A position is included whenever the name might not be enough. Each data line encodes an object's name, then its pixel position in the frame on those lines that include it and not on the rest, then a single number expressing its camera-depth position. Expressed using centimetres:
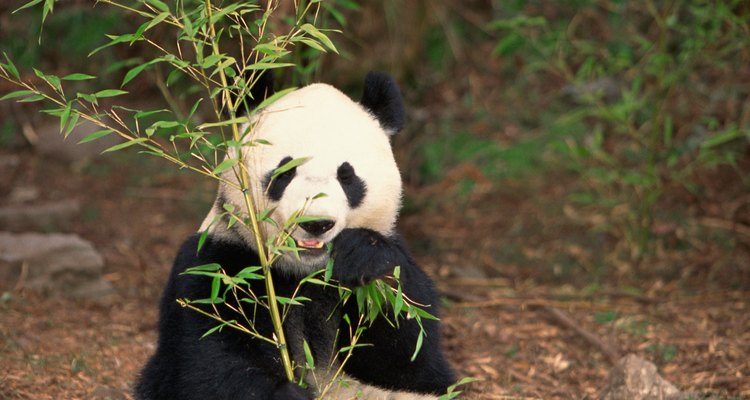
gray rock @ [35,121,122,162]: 1603
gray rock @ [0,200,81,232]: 1298
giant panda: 575
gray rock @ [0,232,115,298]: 1085
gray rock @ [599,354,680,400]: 791
